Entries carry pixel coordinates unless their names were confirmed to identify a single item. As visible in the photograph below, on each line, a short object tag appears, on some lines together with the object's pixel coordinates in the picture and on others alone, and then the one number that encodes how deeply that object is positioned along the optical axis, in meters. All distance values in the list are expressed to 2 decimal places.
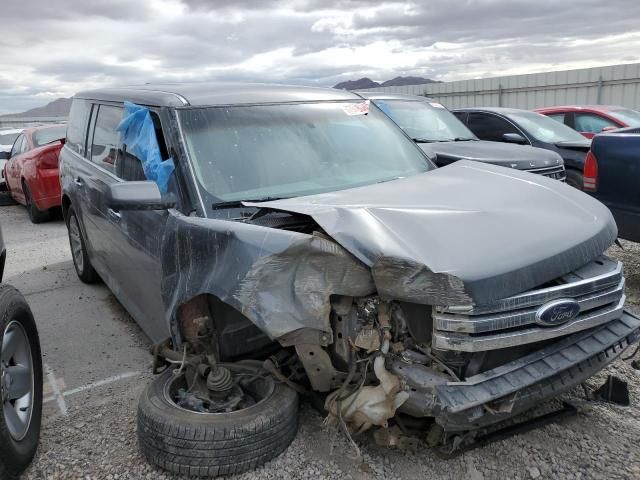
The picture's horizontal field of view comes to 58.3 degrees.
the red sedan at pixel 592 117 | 9.44
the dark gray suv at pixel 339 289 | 2.28
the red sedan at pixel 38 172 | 8.70
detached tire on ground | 2.53
